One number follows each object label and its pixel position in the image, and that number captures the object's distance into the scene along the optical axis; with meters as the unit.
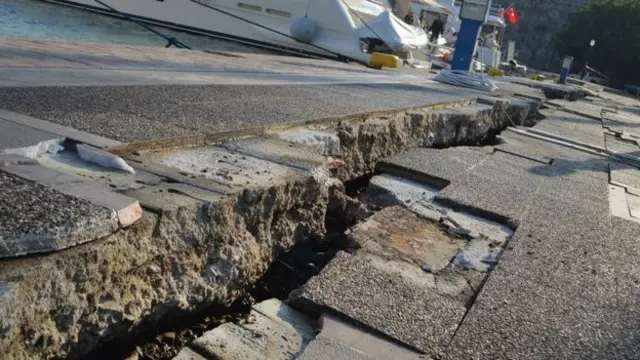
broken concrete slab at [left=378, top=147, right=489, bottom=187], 3.97
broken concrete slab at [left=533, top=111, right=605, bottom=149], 7.27
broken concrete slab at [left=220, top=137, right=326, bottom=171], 2.96
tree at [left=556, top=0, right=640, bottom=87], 40.16
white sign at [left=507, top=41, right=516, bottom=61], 28.07
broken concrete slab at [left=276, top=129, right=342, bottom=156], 3.51
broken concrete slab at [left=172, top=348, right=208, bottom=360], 1.78
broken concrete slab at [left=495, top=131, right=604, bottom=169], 5.39
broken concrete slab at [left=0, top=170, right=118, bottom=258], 1.51
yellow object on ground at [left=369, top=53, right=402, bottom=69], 13.20
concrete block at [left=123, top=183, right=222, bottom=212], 1.99
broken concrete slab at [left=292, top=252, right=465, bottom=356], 1.93
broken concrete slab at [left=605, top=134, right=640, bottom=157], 6.97
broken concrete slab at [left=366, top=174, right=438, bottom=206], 3.53
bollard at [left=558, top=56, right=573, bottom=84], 17.34
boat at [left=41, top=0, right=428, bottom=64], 16.52
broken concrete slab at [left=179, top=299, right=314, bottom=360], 1.84
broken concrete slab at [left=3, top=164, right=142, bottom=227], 1.81
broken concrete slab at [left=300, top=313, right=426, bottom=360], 1.78
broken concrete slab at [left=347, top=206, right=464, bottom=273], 2.56
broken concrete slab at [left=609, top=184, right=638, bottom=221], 3.93
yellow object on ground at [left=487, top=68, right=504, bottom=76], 16.92
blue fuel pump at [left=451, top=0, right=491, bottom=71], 11.77
